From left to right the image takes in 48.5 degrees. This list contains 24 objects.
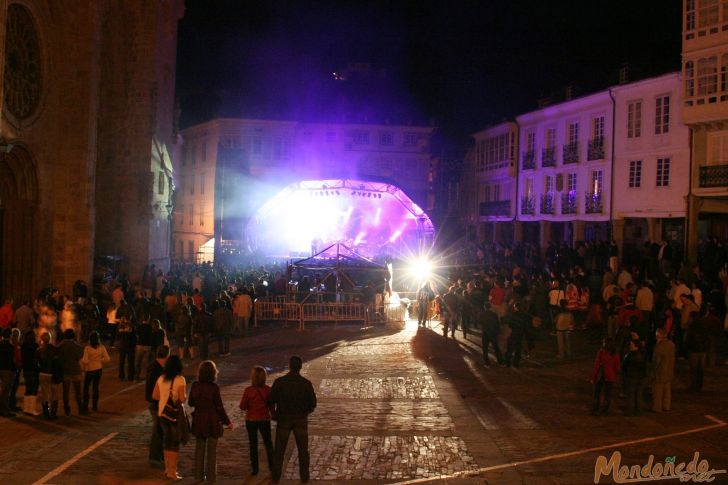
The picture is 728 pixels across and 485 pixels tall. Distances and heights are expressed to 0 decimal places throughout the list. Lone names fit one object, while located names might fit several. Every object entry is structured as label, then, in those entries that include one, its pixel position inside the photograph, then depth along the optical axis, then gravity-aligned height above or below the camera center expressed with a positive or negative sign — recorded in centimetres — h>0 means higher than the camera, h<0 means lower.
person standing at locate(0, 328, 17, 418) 1302 -208
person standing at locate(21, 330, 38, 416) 1312 -210
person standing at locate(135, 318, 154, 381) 1563 -184
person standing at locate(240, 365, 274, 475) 984 -193
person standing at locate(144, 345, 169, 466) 1030 -213
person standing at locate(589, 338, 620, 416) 1351 -184
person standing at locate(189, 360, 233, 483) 959 -202
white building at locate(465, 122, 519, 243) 4803 +479
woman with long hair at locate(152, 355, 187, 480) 984 -195
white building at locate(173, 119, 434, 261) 5994 +727
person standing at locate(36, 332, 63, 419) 1290 -210
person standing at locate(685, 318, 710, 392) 1534 -167
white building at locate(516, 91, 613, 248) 3825 +457
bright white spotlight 3747 -70
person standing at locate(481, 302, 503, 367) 1833 -172
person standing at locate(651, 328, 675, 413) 1378 -189
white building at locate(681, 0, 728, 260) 2920 +593
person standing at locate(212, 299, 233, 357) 1978 -189
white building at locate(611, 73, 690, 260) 3288 +417
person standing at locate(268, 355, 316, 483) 959 -188
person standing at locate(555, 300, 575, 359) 1909 -171
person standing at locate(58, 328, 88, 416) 1296 -185
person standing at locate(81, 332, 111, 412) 1307 -189
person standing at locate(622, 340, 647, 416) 1346 -191
